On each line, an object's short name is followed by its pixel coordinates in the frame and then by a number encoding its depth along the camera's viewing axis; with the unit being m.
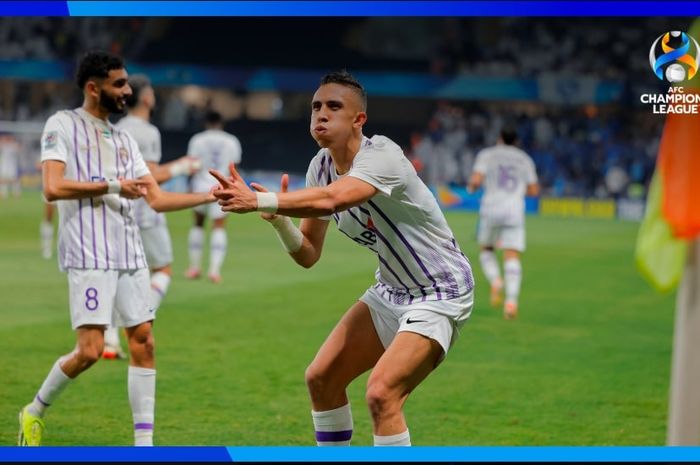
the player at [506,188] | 12.55
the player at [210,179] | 14.37
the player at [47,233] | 16.16
